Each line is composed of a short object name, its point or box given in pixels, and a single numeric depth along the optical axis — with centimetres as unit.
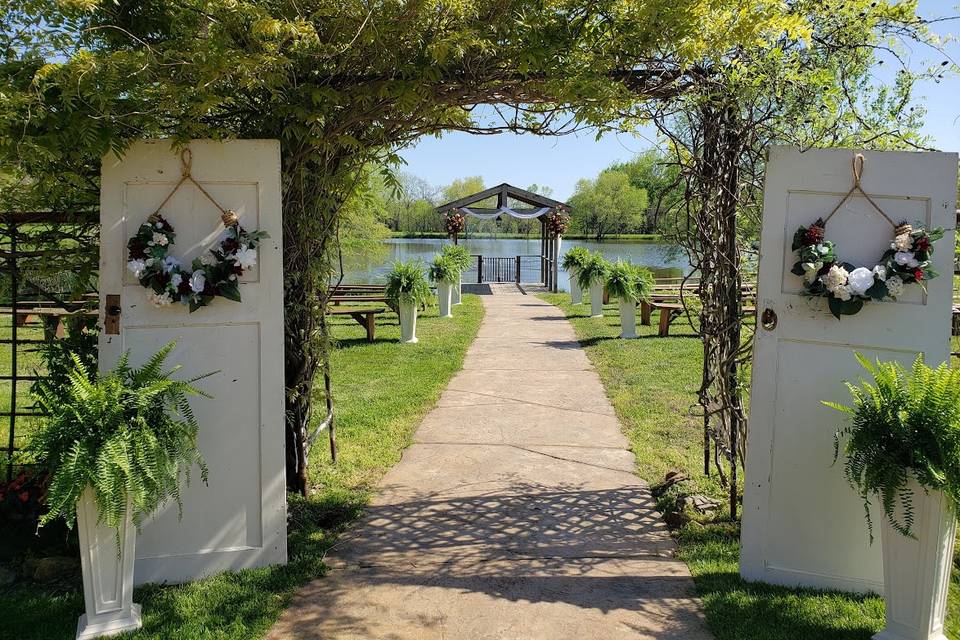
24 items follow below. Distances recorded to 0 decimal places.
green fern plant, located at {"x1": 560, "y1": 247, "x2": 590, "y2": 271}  1519
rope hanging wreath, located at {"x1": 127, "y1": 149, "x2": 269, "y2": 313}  318
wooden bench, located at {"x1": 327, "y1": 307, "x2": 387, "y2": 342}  1083
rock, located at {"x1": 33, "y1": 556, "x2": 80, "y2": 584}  337
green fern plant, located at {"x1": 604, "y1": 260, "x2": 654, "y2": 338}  1144
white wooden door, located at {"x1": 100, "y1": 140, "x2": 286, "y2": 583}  329
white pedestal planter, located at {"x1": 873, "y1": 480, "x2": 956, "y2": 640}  265
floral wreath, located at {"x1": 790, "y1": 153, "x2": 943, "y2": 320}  302
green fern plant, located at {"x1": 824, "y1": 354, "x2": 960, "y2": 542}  253
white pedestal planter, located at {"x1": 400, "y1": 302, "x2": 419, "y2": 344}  1084
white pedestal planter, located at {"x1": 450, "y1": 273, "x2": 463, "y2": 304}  1702
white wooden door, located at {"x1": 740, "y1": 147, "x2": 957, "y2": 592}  314
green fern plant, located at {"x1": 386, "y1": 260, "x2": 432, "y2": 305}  1089
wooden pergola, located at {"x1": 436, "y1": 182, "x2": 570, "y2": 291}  2123
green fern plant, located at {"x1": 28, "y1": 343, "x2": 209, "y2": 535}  262
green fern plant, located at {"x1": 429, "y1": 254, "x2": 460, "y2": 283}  1393
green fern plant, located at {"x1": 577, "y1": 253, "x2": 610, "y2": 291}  1333
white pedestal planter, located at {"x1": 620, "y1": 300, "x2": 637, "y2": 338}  1145
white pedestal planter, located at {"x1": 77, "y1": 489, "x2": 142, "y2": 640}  279
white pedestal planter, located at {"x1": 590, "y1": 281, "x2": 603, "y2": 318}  1372
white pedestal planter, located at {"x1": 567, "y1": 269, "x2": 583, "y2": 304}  1680
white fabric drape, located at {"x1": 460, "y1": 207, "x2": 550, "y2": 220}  2150
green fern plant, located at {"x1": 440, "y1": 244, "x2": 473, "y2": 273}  1551
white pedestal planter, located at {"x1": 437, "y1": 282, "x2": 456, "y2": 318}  1448
